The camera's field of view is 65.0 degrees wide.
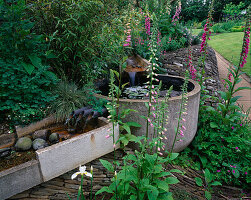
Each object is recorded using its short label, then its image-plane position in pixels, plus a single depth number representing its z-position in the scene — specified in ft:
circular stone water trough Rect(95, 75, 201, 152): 8.79
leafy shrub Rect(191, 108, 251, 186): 9.66
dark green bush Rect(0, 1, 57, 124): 7.55
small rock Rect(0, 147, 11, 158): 7.23
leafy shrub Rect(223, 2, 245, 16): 60.05
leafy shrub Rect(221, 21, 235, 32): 51.75
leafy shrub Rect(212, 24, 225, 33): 50.25
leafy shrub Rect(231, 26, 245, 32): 47.96
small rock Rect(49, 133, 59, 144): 8.02
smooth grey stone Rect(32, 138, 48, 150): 7.50
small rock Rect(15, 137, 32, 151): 7.48
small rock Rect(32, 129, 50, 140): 8.09
